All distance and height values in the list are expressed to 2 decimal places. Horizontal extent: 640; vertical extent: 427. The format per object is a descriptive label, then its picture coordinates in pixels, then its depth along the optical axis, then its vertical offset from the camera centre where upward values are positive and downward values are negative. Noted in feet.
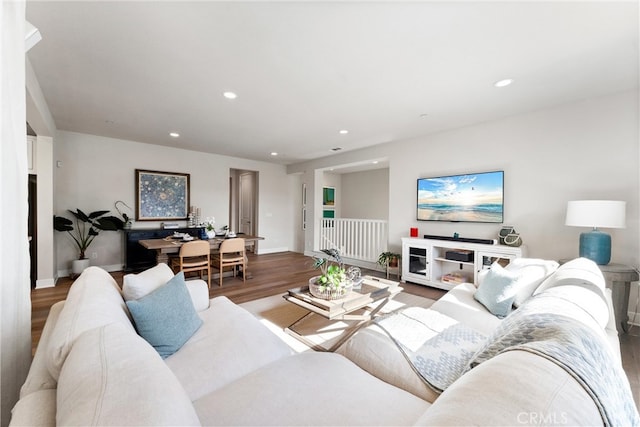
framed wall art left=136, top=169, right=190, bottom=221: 16.89 +1.07
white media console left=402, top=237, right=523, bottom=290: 11.39 -2.34
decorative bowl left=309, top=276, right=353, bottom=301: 7.54 -2.39
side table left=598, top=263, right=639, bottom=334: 7.91 -2.35
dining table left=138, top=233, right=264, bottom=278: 12.31 -1.67
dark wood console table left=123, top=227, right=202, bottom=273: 15.59 -2.47
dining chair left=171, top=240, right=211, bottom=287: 12.27 -2.47
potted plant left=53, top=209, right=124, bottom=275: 13.98 -0.95
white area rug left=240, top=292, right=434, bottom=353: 7.97 -3.95
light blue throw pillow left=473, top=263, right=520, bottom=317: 6.79 -2.19
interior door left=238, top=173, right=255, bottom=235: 23.59 +0.84
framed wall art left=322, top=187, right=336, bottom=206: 25.95 +1.58
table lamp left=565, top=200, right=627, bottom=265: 8.06 -0.27
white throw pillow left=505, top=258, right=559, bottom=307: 6.89 -1.76
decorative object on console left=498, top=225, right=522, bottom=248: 10.94 -1.07
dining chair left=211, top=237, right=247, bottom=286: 13.47 -2.47
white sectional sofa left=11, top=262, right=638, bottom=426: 1.77 -1.69
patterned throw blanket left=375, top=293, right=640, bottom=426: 1.99 -1.46
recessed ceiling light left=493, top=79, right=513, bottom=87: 8.23 +4.25
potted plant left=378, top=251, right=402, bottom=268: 14.99 -2.82
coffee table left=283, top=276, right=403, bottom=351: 7.17 -2.79
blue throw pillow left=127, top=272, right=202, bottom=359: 4.61 -2.04
